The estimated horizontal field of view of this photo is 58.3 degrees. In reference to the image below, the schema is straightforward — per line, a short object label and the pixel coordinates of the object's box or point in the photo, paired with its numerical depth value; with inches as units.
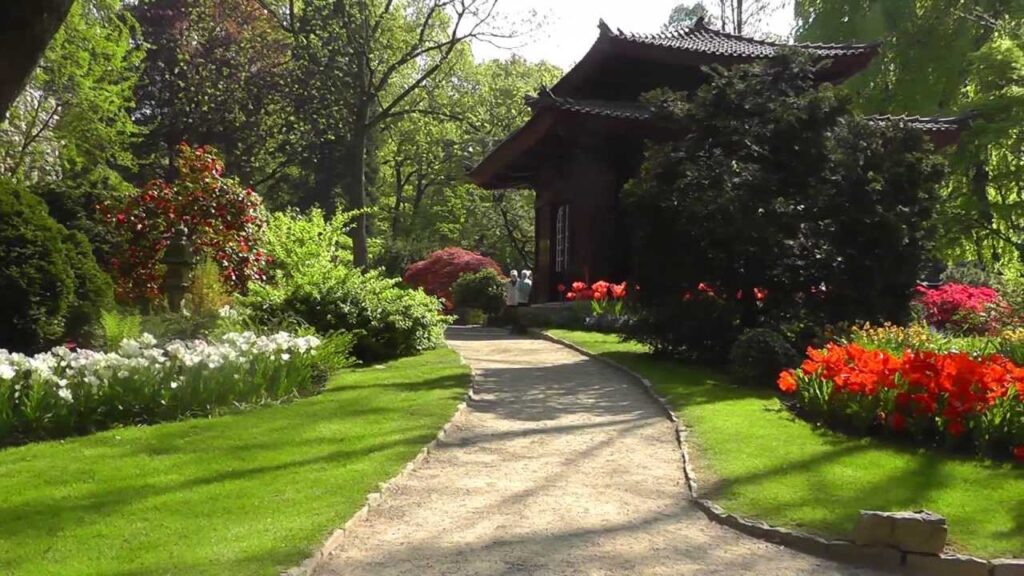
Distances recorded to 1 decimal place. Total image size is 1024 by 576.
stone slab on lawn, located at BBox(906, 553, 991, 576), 185.6
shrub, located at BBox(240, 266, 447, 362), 513.7
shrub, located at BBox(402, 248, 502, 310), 1082.1
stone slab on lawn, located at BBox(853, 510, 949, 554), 190.2
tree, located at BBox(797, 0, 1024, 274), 1021.8
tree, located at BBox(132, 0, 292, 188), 1277.1
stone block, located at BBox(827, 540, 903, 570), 193.9
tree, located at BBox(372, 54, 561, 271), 1566.2
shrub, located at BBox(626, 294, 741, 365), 490.8
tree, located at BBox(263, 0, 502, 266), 1173.7
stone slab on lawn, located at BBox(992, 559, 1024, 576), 182.5
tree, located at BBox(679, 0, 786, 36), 1637.6
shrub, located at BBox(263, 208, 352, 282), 642.2
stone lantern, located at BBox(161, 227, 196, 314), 568.4
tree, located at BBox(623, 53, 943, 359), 468.1
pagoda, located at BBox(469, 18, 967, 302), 700.0
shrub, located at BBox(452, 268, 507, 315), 964.0
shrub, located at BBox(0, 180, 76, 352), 413.1
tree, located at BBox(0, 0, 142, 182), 873.5
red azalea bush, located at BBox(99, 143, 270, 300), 622.2
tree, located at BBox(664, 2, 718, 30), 1831.0
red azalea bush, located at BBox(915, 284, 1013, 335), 617.3
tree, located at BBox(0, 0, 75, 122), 155.0
